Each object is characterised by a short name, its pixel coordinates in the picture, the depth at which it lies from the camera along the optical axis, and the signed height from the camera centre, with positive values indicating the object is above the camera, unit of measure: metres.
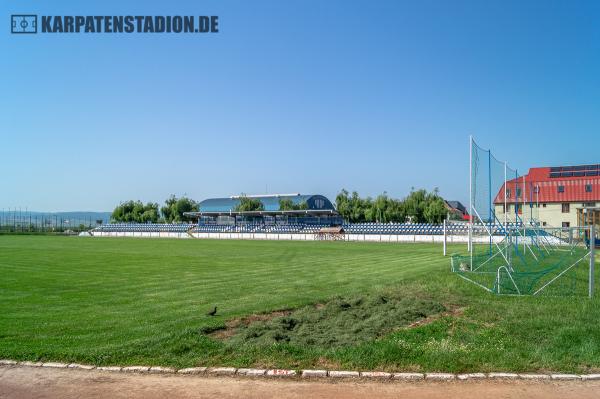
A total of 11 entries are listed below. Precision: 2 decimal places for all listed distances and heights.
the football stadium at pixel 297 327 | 6.87 -2.37
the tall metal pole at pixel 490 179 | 20.77 +1.23
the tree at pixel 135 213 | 110.19 -0.20
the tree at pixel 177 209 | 109.88 +0.60
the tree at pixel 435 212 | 82.38 -0.59
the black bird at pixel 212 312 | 11.16 -2.29
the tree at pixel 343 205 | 93.31 +0.88
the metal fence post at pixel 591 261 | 12.54 -1.43
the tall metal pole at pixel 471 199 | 18.33 +0.33
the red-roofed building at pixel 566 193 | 54.06 +1.58
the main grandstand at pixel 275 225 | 62.41 -2.22
